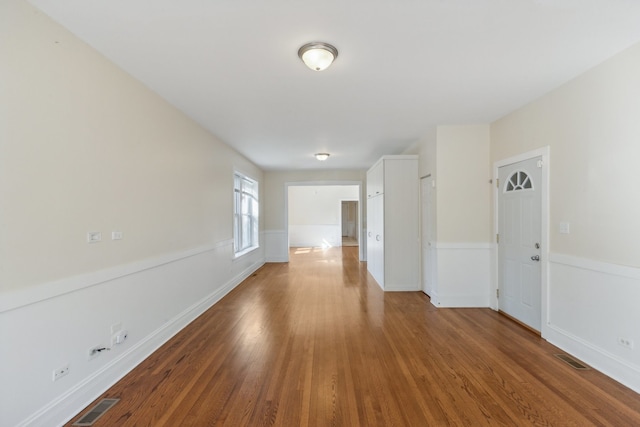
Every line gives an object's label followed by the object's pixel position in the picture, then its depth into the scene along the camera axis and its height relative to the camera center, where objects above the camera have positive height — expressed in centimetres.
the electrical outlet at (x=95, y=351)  206 -102
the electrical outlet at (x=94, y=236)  206 -15
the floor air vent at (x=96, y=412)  184 -135
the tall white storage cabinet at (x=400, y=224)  495 -15
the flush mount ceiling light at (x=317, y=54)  207 +122
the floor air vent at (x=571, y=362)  247 -134
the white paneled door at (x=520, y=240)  319 -30
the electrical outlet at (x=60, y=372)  179 -102
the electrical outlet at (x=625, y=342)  221 -102
